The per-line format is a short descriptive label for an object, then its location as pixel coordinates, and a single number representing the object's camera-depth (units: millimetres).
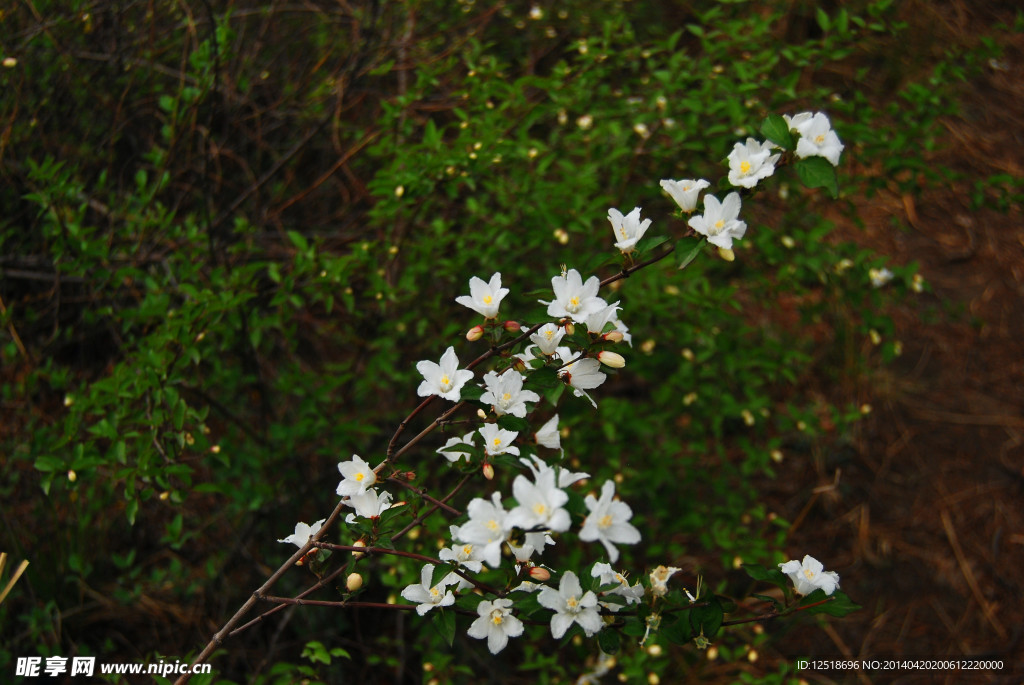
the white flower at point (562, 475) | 1140
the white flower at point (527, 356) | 1193
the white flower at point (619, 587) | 1175
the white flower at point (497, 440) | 1177
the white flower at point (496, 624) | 1187
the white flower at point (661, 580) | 1186
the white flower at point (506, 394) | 1177
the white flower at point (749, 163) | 1168
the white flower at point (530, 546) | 1151
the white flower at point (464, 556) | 1194
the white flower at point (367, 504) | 1190
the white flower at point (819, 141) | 1165
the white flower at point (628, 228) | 1173
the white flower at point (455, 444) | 1191
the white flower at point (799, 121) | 1175
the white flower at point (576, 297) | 1162
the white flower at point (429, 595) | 1189
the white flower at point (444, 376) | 1181
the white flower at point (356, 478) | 1187
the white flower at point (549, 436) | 1201
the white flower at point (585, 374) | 1180
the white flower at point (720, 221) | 1163
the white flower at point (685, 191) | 1176
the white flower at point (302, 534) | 1225
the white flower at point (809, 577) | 1189
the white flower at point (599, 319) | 1172
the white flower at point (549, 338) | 1180
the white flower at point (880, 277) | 1716
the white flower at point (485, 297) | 1187
